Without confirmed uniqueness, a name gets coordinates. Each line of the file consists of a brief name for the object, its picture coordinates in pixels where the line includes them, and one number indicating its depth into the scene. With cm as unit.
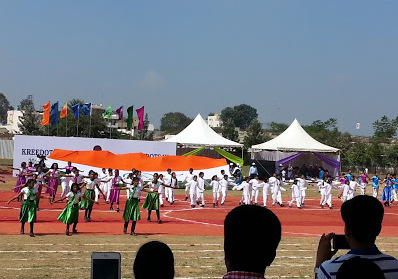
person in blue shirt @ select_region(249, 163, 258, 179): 4811
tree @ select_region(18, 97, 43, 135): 9338
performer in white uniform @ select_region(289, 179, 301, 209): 3469
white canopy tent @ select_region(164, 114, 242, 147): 5272
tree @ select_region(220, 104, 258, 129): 19550
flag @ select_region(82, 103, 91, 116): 6353
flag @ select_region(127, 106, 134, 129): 6045
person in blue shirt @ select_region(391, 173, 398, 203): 3779
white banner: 4294
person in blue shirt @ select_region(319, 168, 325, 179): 5264
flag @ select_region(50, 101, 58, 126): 5938
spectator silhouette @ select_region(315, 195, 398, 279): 463
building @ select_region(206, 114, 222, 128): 18888
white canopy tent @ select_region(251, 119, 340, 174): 5568
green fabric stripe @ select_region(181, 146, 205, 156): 4761
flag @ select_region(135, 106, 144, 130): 6038
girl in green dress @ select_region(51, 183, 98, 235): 2023
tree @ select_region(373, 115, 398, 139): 8950
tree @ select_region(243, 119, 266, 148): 8779
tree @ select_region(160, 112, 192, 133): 18860
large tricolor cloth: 4188
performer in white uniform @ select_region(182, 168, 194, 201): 3498
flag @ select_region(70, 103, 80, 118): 6184
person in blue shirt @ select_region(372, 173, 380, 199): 3883
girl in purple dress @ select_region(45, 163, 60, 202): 3250
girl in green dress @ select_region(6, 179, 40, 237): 1962
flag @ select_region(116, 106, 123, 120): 6462
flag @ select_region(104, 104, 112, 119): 6699
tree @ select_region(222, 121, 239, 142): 9344
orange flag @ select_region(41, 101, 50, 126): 5981
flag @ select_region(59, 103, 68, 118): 6418
